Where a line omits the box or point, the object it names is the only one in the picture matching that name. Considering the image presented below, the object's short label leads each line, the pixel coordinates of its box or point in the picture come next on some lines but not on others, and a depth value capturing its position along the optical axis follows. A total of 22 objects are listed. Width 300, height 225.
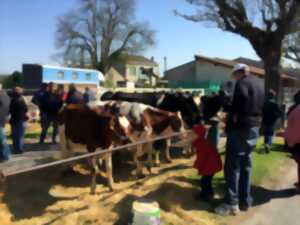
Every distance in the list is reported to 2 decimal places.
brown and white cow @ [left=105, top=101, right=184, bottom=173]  5.73
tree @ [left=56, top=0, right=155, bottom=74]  35.80
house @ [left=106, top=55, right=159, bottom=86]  38.20
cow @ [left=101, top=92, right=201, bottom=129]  7.41
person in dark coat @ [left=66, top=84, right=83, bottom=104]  9.00
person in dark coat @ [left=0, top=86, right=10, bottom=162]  6.26
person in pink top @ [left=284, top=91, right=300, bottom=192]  5.00
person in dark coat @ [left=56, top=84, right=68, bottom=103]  8.52
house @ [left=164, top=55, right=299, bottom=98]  29.25
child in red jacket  4.59
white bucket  3.61
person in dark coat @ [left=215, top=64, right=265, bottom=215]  4.22
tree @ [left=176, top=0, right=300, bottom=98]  10.71
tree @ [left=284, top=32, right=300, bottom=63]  19.59
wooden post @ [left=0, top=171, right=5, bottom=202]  4.64
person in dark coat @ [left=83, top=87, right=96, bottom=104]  9.96
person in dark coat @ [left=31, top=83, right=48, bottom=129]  8.33
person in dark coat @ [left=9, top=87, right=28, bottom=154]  7.16
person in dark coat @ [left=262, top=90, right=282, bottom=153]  7.86
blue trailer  17.54
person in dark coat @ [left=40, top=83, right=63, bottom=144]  8.24
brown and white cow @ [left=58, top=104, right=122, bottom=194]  4.94
